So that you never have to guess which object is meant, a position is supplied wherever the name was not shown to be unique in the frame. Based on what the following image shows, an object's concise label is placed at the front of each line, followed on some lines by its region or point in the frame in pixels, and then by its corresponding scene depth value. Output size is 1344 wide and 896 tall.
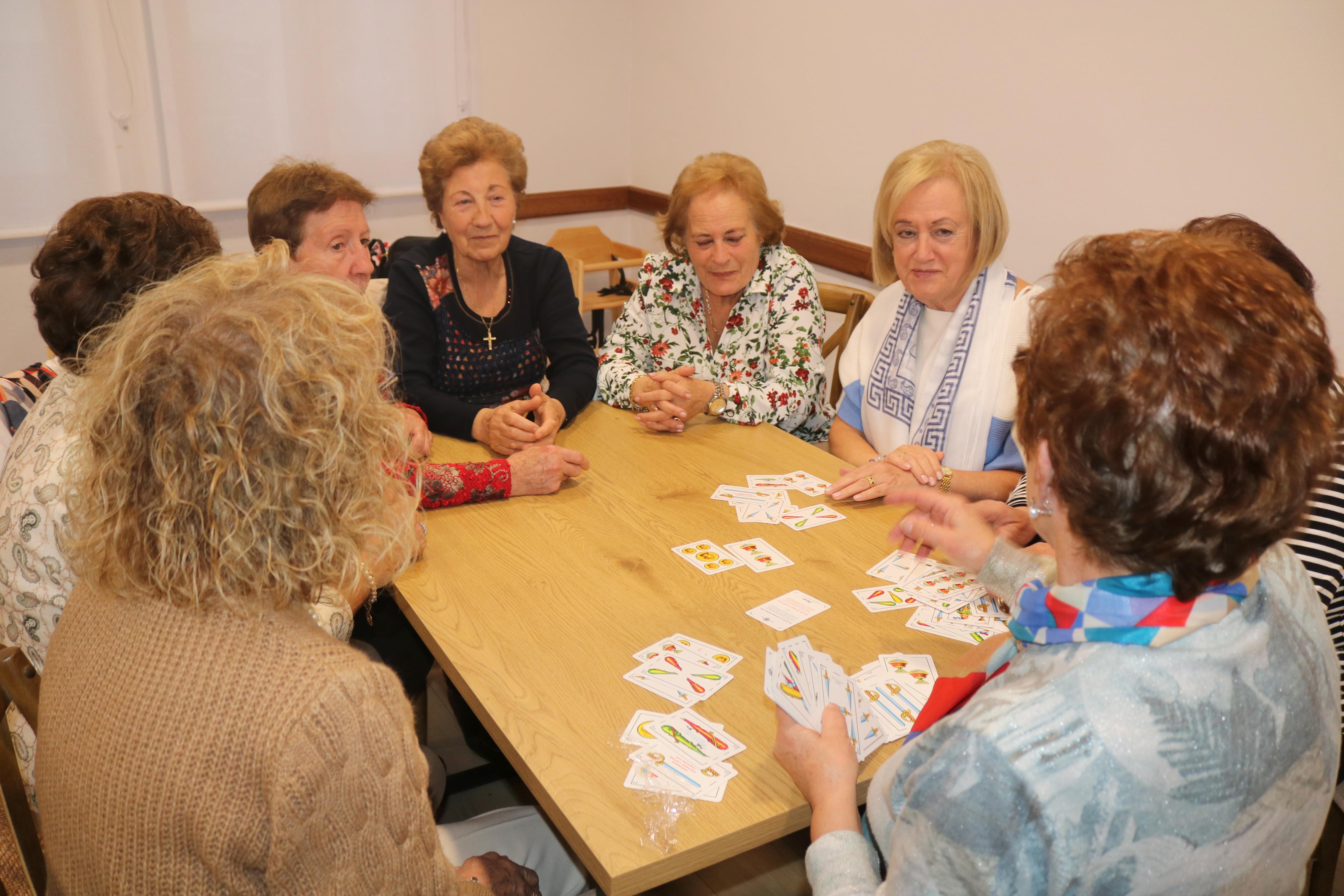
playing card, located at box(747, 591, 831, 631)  1.70
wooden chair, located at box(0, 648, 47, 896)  1.31
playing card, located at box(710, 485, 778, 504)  2.20
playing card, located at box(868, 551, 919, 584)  1.86
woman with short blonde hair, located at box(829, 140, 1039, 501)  2.40
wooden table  1.26
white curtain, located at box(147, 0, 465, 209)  4.63
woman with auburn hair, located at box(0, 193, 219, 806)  1.49
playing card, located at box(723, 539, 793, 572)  1.90
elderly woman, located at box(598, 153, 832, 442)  2.75
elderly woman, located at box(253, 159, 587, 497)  2.54
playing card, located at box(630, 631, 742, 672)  1.57
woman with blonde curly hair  0.98
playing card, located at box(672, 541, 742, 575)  1.89
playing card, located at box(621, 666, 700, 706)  1.48
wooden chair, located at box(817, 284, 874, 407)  3.21
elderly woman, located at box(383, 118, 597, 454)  2.78
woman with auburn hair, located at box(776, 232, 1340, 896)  0.89
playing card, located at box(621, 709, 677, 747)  1.38
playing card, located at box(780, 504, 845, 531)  2.08
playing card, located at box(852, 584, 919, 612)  1.76
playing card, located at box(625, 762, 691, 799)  1.29
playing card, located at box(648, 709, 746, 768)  1.35
